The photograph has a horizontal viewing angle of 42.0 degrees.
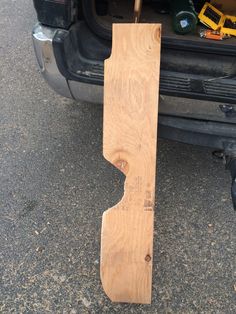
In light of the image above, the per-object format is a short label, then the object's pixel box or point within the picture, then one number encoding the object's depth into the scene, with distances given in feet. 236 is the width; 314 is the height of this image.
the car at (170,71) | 5.23
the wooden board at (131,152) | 4.85
